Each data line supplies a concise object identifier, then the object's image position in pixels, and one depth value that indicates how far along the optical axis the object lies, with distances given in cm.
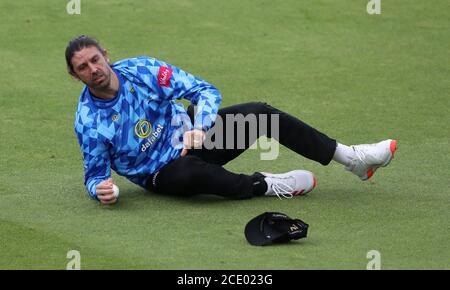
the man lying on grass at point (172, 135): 1271
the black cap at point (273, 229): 1142
